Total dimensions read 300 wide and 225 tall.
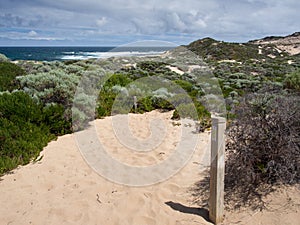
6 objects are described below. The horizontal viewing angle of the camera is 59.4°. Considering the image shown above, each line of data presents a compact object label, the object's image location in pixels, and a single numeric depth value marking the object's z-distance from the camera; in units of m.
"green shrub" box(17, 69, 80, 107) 7.68
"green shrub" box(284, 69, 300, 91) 11.25
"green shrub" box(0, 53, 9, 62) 16.23
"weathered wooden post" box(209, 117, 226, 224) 2.89
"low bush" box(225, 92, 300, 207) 3.51
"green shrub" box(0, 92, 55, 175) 4.97
